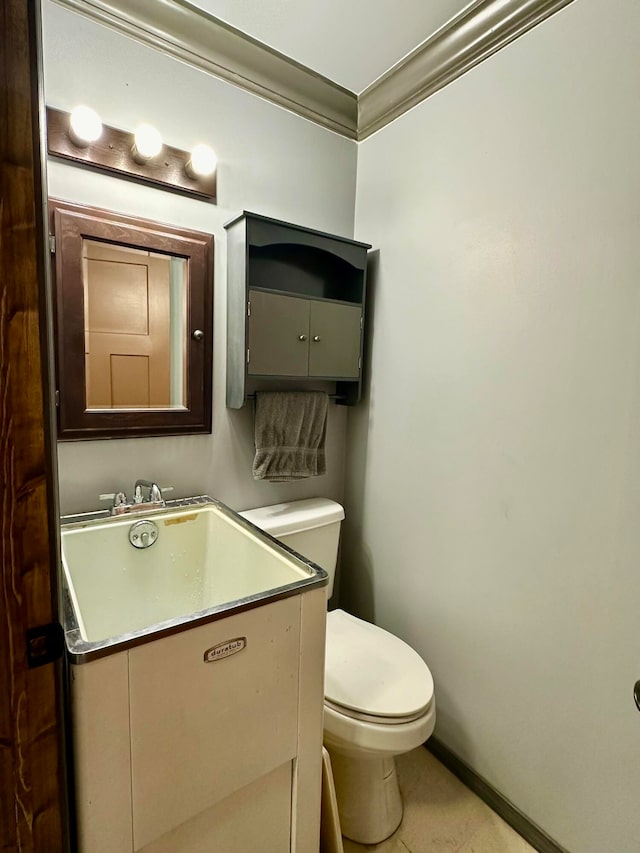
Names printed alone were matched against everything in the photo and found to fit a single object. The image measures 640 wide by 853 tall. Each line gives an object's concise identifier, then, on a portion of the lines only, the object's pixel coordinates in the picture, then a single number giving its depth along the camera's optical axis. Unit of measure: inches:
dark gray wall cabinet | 57.6
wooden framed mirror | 50.7
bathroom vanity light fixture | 47.9
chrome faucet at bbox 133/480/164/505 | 54.2
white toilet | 44.9
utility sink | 47.1
